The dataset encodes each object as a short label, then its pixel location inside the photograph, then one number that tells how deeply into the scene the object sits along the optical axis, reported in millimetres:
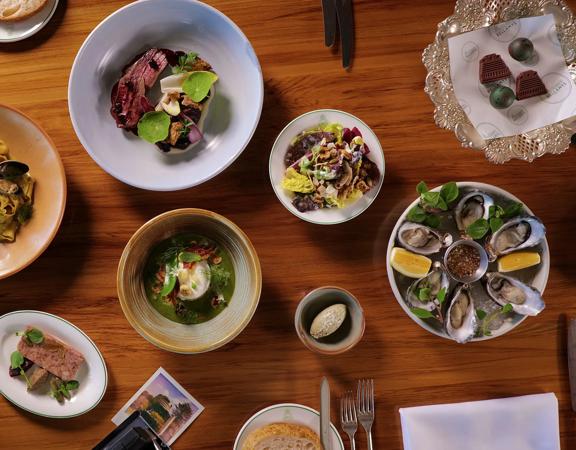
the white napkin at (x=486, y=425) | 1693
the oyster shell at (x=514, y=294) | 1572
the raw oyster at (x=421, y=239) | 1598
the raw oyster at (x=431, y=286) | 1595
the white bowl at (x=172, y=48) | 1515
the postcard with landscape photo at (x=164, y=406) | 1664
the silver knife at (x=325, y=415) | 1609
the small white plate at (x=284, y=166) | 1571
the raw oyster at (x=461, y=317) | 1578
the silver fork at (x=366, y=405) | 1667
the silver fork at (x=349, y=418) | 1666
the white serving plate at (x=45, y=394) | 1627
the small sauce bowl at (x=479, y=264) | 1592
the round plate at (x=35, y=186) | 1548
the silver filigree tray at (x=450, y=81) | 1598
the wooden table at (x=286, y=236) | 1634
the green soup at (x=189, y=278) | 1597
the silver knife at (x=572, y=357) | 1676
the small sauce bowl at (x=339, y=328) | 1565
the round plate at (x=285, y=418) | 1652
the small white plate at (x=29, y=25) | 1589
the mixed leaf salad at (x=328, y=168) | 1532
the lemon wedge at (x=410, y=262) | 1592
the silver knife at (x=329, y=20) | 1603
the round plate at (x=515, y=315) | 1607
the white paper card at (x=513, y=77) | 1613
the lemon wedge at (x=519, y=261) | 1603
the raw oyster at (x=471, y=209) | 1587
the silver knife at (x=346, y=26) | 1601
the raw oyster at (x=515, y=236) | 1569
